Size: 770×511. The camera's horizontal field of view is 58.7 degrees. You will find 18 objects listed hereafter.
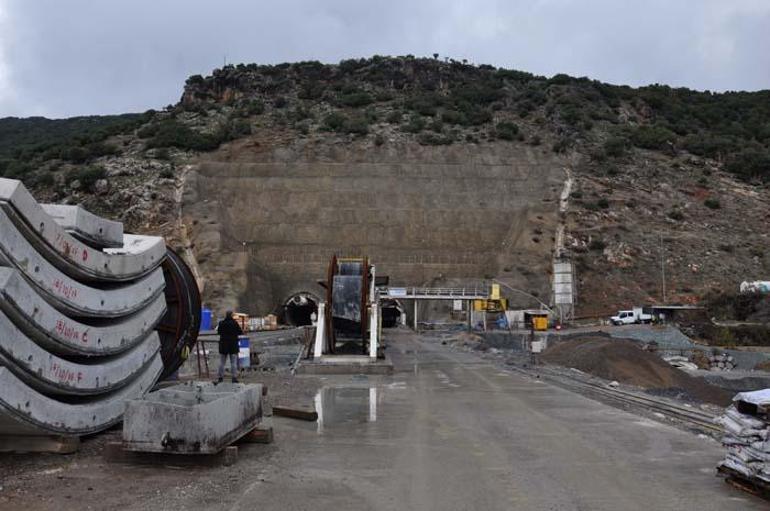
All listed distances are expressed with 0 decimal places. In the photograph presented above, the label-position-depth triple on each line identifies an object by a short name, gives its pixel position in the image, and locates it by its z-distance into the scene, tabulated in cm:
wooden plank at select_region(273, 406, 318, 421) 1131
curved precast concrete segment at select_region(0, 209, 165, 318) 666
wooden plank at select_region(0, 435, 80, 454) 747
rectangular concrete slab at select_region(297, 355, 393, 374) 2064
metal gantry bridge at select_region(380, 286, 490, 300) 5326
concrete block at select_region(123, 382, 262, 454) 717
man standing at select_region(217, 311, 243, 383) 1491
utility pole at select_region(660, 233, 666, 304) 5923
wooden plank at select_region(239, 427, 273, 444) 891
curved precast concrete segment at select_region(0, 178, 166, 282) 672
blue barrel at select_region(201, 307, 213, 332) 3156
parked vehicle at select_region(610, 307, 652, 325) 5069
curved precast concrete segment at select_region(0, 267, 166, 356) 657
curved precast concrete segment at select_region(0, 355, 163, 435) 655
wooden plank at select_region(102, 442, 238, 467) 735
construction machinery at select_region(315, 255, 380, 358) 2325
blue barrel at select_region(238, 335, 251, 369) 2162
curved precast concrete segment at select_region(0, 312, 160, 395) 658
